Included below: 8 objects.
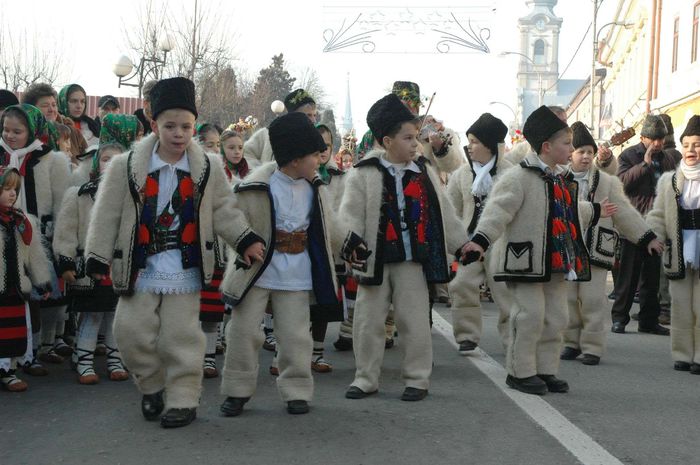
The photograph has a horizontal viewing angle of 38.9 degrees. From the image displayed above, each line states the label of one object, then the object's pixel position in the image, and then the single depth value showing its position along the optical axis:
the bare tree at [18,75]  35.32
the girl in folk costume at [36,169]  7.53
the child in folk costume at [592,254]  8.45
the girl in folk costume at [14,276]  6.93
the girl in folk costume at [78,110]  10.66
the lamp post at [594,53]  34.59
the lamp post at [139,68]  22.69
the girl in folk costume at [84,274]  7.25
